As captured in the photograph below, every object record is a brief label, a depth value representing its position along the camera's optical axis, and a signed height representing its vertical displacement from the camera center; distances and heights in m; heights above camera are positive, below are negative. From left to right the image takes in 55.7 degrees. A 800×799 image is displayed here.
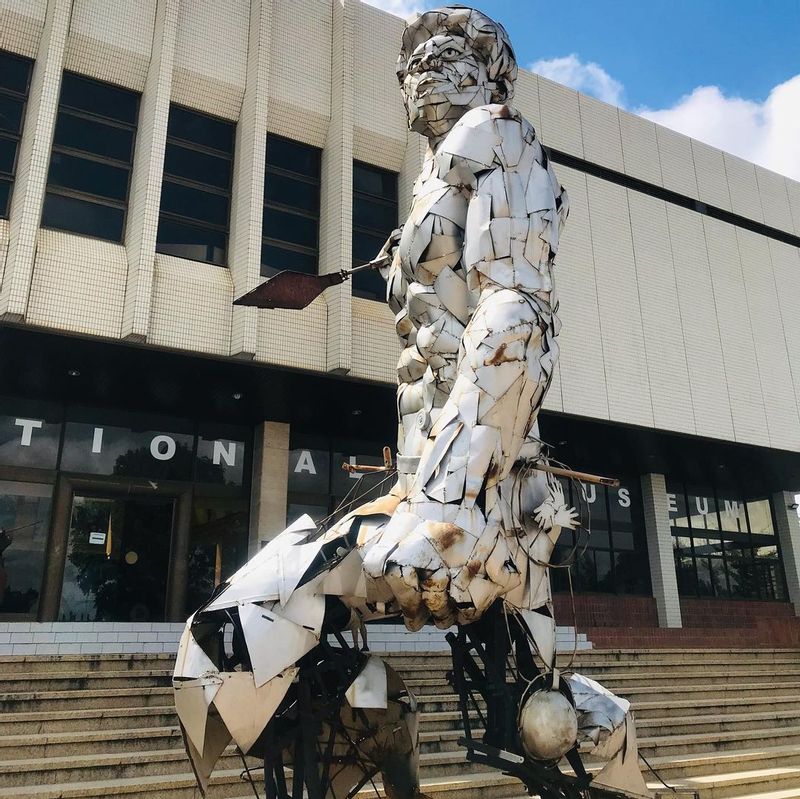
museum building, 10.09 +4.48
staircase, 5.21 -0.99
